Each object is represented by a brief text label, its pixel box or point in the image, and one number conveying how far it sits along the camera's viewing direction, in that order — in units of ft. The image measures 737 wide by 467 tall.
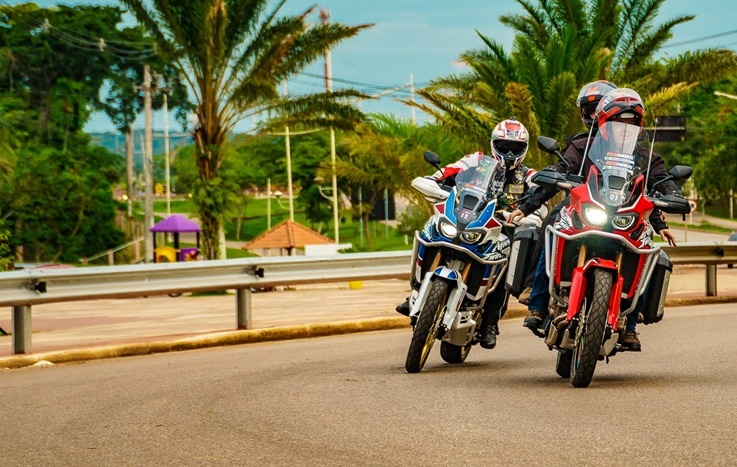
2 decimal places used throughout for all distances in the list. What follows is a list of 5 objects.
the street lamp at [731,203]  258.94
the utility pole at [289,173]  232.53
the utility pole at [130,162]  245.24
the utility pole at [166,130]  202.05
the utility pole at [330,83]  204.19
